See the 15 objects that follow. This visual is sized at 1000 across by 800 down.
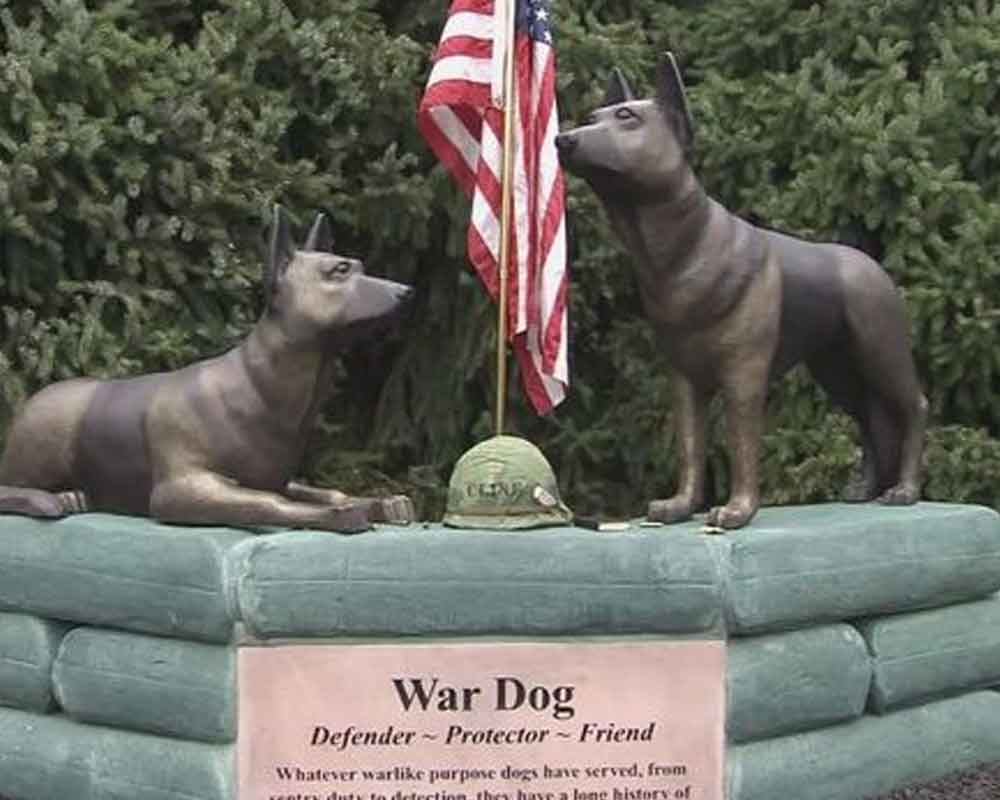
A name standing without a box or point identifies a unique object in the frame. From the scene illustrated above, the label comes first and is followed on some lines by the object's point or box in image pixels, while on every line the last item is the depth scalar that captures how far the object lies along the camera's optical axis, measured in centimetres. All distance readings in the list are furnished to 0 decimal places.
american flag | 569
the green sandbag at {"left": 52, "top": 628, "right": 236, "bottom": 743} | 453
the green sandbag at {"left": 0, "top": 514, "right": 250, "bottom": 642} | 453
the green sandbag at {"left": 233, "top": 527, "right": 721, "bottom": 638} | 447
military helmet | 477
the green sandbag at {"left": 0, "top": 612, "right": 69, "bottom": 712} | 491
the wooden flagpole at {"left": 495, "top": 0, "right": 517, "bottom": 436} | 557
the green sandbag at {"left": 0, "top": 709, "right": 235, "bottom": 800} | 454
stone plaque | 453
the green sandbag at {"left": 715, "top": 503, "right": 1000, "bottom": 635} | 466
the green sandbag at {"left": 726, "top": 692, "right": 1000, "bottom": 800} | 470
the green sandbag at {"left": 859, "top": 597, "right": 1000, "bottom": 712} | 507
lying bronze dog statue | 481
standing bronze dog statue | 498
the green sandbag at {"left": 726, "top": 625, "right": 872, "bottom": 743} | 466
